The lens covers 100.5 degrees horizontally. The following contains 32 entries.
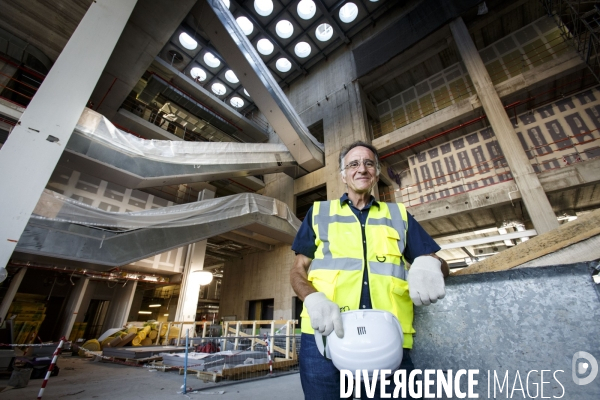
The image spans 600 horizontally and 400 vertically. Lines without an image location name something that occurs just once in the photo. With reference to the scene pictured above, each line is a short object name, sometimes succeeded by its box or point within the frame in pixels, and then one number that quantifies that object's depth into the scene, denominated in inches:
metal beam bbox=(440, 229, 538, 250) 287.2
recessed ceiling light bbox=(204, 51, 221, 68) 546.3
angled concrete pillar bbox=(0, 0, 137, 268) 164.4
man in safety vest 45.9
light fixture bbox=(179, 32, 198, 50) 504.3
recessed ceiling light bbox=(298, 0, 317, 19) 489.4
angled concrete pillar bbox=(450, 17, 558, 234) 281.0
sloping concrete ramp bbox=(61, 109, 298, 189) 232.5
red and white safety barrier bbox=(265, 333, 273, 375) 216.5
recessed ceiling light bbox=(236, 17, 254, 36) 498.9
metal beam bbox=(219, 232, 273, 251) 477.1
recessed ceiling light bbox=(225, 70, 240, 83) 574.6
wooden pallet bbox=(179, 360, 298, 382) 195.2
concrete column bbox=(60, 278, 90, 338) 405.1
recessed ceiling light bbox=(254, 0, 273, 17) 483.5
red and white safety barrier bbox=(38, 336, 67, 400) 134.1
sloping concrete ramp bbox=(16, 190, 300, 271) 204.4
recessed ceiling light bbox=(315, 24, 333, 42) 538.5
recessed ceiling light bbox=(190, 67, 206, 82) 564.5
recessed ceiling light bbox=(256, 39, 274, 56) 540.4
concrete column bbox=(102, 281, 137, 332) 477.3
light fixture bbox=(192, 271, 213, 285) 453.8
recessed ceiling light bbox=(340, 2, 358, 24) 503.2
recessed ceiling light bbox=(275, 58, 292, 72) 589.6
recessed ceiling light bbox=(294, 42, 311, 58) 559.9
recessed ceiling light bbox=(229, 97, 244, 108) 635.8
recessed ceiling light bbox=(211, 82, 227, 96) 597.3
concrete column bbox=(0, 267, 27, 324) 317.4
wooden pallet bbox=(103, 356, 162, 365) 280.2
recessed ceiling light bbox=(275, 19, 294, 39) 514.3
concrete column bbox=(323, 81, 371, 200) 456.8
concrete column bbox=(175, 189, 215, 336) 427.8
